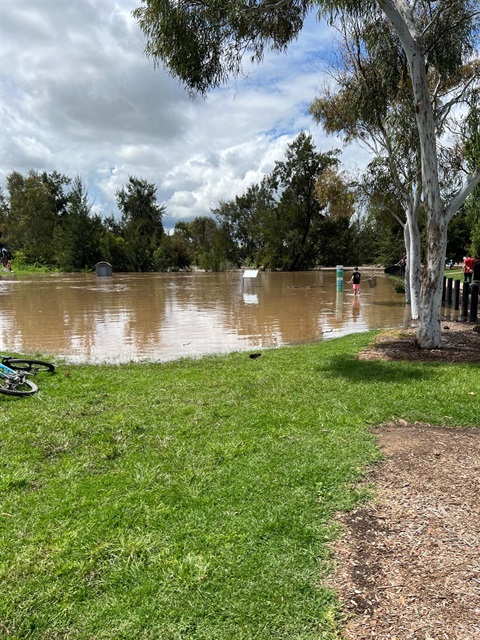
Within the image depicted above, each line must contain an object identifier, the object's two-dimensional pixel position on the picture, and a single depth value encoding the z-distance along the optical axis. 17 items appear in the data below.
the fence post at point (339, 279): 26.74
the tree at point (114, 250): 58.25
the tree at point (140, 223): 61.53
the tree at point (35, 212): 60.80
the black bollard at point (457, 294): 15.85
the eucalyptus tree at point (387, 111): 10.45
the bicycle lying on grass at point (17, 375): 6.05
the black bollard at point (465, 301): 13.79
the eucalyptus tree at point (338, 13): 7.61
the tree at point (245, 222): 65.12
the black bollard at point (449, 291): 18.46
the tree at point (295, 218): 56.09
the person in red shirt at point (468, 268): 21.22
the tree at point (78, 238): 55.00
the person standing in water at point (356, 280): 24.45
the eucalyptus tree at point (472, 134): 8.95
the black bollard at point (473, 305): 12.77
